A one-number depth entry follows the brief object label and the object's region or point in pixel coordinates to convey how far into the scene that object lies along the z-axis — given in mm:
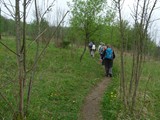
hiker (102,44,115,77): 7633
